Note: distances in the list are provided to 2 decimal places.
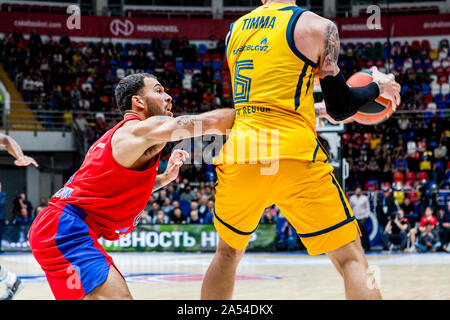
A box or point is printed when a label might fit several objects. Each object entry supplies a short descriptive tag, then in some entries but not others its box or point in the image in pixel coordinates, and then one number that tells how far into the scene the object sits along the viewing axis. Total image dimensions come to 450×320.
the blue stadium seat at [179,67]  22.18
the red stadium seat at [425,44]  22.16
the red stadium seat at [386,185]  16.28
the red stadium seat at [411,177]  16.66
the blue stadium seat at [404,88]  20.67
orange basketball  3.51
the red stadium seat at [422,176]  16.59
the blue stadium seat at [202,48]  22.83
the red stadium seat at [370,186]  16.28
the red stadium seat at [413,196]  15.27
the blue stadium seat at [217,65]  22.39
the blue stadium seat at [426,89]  20.70
